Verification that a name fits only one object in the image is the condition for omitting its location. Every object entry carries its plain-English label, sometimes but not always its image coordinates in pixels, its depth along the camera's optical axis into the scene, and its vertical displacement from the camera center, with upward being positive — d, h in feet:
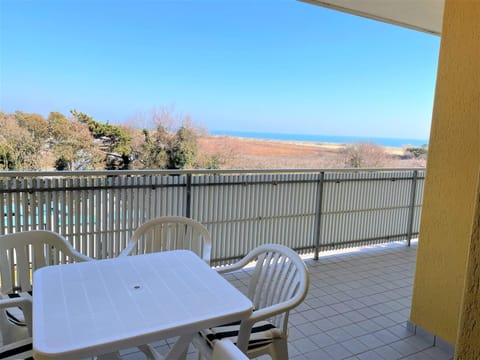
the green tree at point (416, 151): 83.20 -1.73
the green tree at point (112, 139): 54.54 -1.33
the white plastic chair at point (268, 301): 5.73 -2.88
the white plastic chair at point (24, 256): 6.64 -2.57
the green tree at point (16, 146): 45.65 -2.68
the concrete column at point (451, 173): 7.87 -0.61
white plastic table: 4.17 -2.40
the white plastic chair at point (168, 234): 8.26 -2.41
